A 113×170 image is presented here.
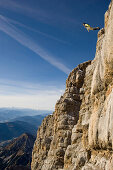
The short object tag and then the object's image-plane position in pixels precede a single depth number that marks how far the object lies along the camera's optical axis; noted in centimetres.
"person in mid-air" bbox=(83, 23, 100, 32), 1552
